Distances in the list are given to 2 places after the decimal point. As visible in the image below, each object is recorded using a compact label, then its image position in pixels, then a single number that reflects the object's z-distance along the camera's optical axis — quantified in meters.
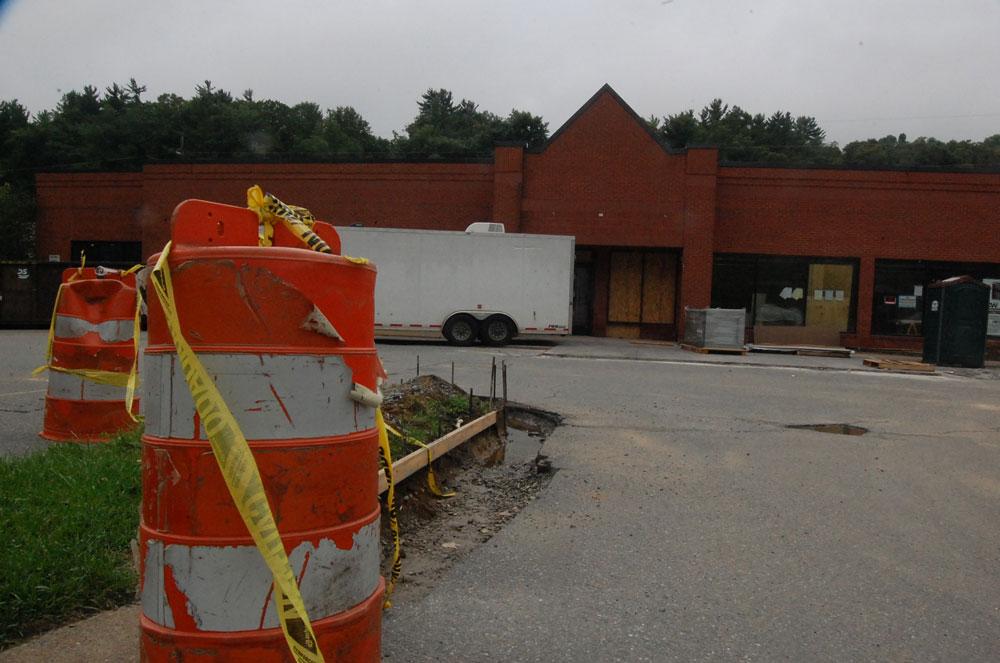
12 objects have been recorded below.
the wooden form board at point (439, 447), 5.84
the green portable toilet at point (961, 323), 21.66
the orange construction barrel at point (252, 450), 2.56
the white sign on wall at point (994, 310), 27.48
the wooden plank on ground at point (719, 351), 23.30
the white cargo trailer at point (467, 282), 23.78
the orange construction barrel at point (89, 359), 7.79
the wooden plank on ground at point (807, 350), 24.55
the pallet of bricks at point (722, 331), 23.33
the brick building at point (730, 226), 28.19
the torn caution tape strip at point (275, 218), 3.15
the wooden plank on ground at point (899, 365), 20.14
